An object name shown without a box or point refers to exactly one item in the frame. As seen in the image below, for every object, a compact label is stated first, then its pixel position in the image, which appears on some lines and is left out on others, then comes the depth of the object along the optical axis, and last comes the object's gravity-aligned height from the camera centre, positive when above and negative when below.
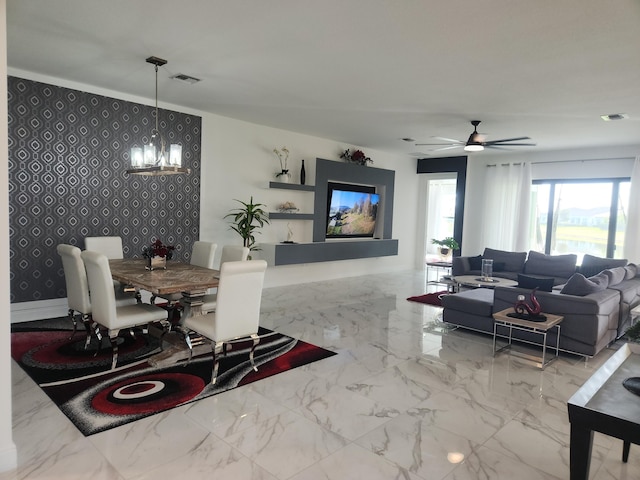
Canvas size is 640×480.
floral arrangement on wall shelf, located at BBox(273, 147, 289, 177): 7.27 +0.87
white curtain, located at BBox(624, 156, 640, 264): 7.44 +0.04
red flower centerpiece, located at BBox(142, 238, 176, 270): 4.26 -0.55
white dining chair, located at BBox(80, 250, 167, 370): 3.45 -0.93
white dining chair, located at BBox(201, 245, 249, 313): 4.45 -0.58
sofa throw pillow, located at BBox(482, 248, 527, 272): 7.73 -0.78
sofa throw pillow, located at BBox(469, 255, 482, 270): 7.70 -0.87
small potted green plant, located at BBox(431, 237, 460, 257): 8.86 -0.63
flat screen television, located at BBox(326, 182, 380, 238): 8.30 -0.01
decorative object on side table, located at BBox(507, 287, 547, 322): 4.15 -0.92
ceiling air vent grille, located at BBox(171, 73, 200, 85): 4.54 +1.35
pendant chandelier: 4.03 +0.40
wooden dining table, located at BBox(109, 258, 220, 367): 3.54 -0.69
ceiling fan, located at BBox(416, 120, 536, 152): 5.80 +1.02
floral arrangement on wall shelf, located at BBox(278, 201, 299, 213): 7.38 -0.01
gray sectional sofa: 4.20 -0.98
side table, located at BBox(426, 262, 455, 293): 7.13 -1.14
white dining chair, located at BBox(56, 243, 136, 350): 3.92 -0.81
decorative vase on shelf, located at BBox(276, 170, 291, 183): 7.19 +0.51
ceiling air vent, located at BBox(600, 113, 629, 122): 5.39 +1.35
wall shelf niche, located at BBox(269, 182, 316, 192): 7.11 +0.36
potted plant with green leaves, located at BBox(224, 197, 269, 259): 6.52 -0.24
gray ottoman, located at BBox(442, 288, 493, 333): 4.91 -1.14
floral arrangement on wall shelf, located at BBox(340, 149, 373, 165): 8.50 +1.07
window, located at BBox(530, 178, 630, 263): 7.89 +0.07
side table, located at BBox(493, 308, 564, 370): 4.00 -1.07
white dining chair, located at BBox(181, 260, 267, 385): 3.31 -0.84
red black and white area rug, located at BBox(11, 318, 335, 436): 2.95 -1.44
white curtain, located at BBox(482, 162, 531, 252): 8.75 +0.20
